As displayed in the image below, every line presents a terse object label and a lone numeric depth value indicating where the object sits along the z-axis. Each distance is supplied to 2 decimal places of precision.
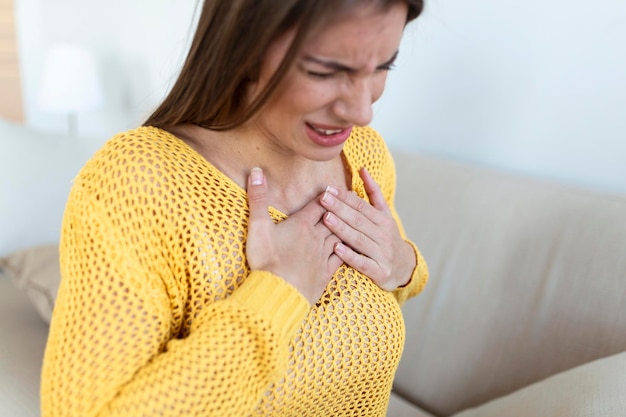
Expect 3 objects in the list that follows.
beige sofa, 1.16
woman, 0.67
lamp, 2.47
